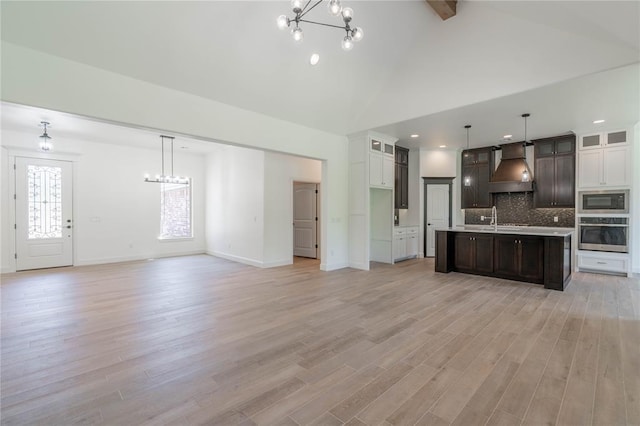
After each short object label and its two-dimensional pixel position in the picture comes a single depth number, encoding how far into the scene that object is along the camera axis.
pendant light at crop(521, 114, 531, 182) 5.29
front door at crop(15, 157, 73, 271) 6.49
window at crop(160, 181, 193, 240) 8.61
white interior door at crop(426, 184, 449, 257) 8.22
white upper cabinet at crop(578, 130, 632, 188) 5.86
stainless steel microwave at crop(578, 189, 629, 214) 5.90
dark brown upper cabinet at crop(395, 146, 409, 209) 7.86
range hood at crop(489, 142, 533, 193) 6.76
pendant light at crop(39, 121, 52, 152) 5.60
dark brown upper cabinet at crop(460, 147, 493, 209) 7.78
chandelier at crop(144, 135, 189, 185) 6.94
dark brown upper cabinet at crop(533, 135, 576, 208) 6.55
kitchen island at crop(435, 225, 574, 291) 4.83
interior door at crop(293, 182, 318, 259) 8.38
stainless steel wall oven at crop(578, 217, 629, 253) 5.83
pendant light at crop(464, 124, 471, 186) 7.52
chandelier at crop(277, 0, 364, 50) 2.58
